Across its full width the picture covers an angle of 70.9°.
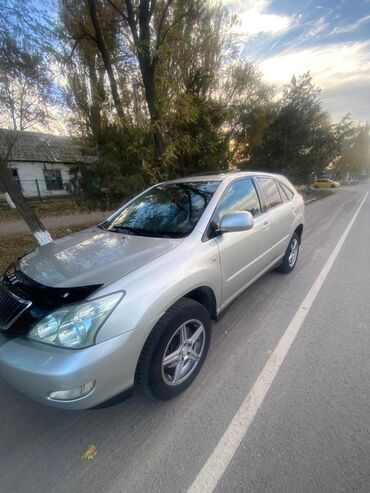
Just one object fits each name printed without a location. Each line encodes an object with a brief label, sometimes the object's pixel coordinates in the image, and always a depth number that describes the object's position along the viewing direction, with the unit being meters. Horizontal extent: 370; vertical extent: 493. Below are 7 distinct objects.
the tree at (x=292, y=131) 16.50
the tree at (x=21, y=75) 5.54
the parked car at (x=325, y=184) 39.16
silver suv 1.57
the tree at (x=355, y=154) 48.14
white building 19.30
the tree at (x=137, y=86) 6.62
